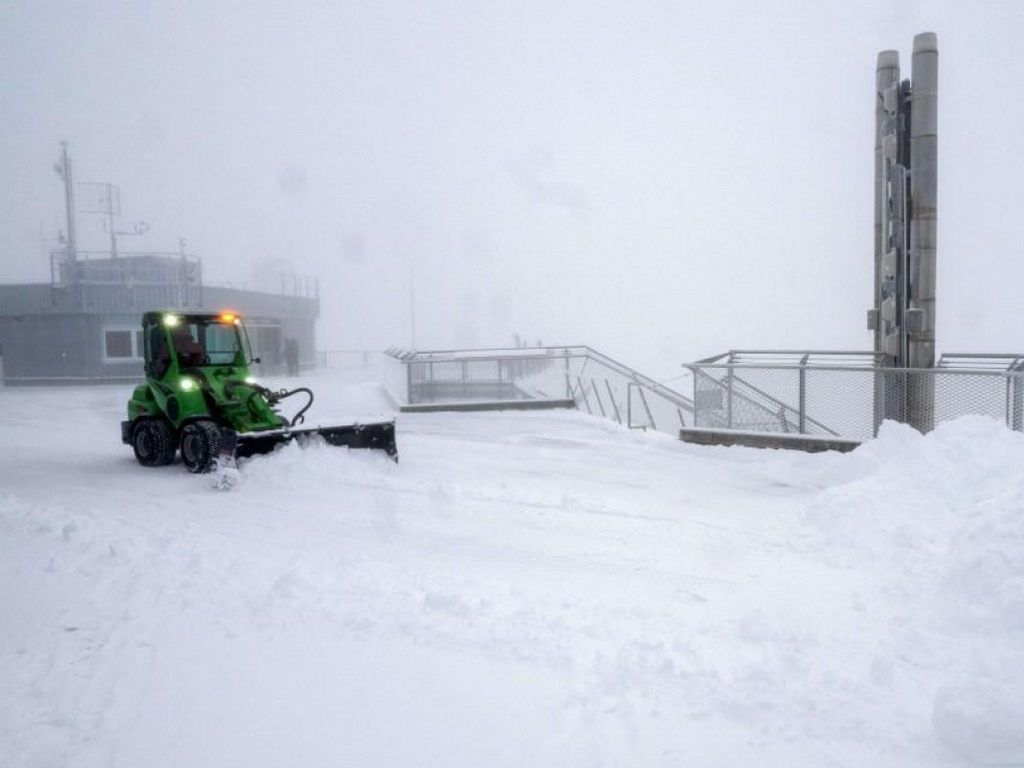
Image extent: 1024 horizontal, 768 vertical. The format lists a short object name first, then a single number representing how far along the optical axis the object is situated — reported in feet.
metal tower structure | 38.19
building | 100.48
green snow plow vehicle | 33.68
